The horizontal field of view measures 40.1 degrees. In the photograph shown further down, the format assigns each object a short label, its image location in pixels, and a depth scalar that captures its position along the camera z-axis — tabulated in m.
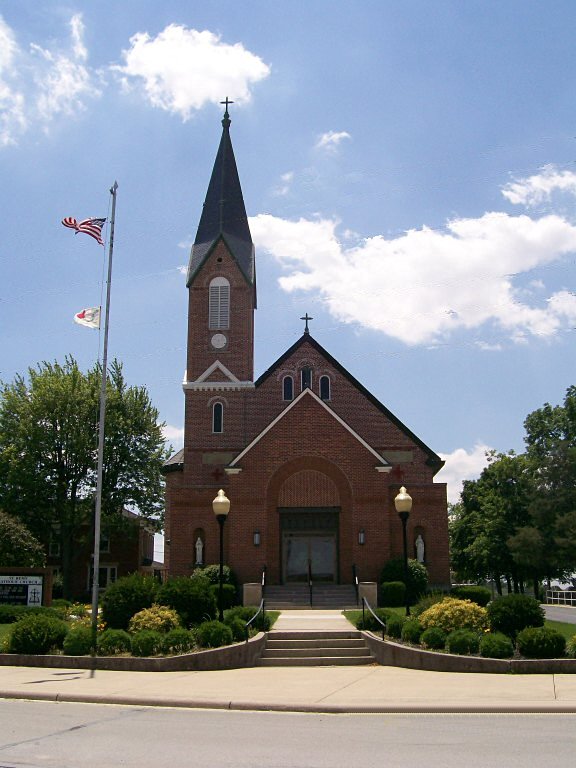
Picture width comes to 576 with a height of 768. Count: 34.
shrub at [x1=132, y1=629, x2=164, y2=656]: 17.42
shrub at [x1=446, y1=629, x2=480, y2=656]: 16.53
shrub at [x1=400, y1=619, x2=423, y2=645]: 18.35
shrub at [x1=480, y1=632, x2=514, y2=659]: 15.93
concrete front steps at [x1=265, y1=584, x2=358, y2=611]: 31.09
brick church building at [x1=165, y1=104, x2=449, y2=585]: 35.16
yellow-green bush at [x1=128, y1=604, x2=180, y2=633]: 19.02
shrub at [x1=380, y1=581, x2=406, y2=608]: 30.95
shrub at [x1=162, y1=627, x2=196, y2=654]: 17.64
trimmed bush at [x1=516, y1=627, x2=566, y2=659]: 15.86
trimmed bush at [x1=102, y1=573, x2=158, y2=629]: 20.39
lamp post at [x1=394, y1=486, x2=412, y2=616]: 21.81
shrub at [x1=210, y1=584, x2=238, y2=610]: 29.45
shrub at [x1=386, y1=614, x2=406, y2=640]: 19.59
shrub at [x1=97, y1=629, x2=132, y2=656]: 17.84
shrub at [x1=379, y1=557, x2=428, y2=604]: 32.49
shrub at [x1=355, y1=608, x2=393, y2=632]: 21.22
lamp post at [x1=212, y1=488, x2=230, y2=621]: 22.03
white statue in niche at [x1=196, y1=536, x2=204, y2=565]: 35.81
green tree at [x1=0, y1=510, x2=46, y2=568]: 36.75
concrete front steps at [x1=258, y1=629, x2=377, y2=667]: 18.80
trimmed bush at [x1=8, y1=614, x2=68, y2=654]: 18.19
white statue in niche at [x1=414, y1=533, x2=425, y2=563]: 36.09
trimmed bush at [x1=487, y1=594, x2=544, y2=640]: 17.83
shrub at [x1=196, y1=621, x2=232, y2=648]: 18.30
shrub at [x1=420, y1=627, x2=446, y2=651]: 17.50
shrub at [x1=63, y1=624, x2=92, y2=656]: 17.89
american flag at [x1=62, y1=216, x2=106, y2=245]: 22.25
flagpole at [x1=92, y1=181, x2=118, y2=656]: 18.17
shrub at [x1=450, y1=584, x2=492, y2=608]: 27.94
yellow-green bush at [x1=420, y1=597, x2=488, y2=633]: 18.06
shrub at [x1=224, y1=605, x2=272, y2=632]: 21.05
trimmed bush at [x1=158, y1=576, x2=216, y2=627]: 20.45
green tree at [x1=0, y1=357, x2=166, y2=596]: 44.06
